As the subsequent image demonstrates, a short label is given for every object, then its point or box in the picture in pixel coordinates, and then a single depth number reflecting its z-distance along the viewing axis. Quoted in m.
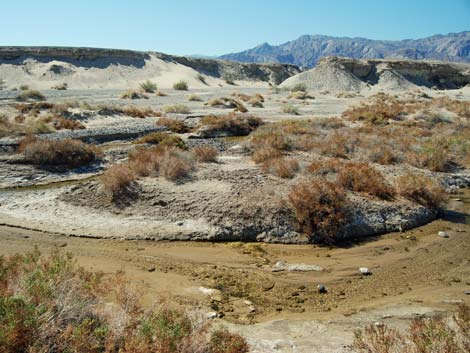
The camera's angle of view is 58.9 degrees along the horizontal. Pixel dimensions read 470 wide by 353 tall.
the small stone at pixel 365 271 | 9.09
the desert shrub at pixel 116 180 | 12.38
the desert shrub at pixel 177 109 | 31.01
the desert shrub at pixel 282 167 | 13.50
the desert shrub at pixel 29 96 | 35.00
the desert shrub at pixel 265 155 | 15.41
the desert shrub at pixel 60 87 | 50.65
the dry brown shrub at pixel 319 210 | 10.62
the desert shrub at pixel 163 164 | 13.32
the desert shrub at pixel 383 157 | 16.30
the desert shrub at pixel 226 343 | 5.32
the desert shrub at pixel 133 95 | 40.50
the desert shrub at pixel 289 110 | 32.69
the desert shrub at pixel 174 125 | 24.31
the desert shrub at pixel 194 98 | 39.30
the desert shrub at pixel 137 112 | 28.50
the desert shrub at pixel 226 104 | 34.28
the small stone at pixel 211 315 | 7.02
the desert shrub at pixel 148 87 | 47.94
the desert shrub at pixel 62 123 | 23.19
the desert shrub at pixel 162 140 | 18.75
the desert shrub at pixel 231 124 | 23.77
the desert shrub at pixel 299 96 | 45.37
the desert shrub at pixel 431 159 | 16.42
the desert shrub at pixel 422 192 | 12.55
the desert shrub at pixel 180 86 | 53.94
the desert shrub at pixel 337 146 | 16.88
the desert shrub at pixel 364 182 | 12.51
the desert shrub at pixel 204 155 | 15.44
